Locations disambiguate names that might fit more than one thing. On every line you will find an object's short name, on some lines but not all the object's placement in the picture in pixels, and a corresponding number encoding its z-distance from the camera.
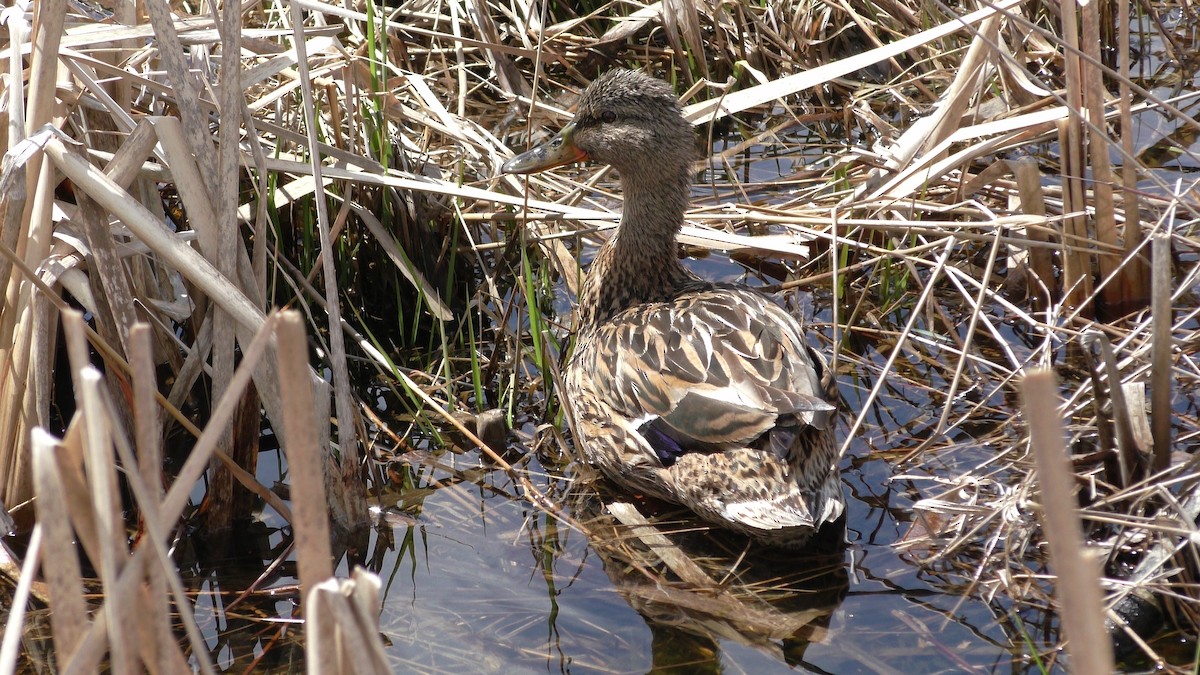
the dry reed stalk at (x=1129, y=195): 8.18
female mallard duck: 7.50
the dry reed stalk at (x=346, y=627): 3.46
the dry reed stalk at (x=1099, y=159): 8.29
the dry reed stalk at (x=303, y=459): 3.26
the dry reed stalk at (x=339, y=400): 6.82
